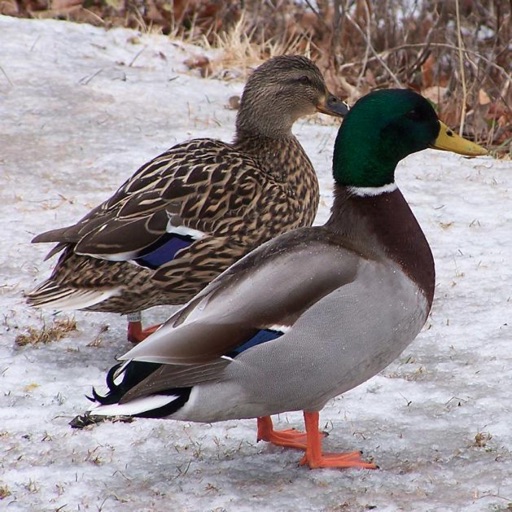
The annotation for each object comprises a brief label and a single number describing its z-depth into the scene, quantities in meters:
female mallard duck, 9.72
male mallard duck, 7.40
